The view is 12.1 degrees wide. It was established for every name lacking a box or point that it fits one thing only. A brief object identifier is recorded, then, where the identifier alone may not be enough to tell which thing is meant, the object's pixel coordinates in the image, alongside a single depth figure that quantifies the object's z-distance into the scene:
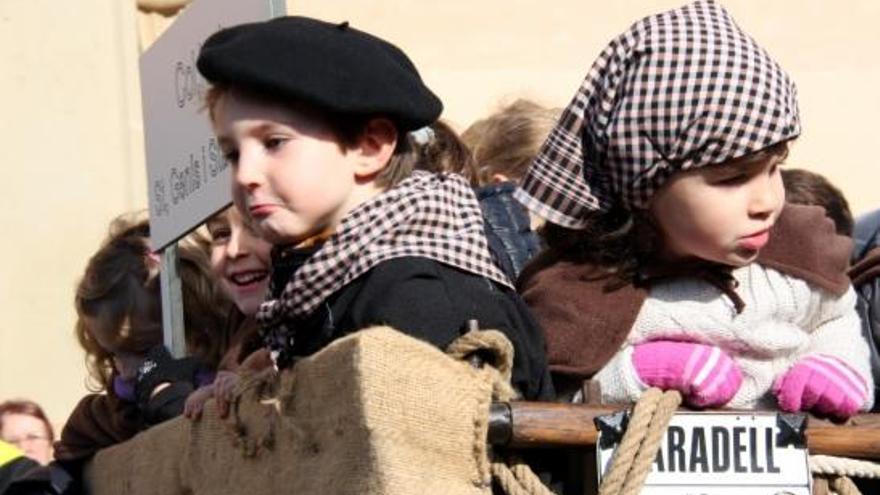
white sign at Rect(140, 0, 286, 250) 7.78
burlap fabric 4.49
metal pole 8.06
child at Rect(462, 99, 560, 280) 7.97
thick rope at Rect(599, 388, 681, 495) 4.70
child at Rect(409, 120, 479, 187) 5.76
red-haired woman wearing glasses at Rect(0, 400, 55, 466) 11.13
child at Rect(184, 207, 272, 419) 7.33
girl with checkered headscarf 5.26
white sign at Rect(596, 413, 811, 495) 4.86
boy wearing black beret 5.03
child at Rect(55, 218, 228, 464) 7.69
